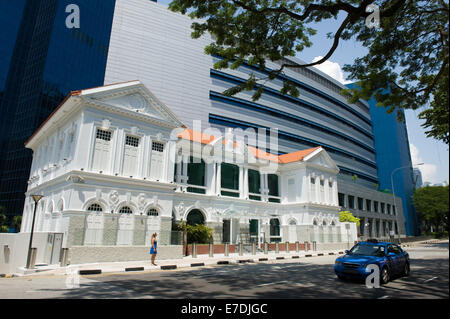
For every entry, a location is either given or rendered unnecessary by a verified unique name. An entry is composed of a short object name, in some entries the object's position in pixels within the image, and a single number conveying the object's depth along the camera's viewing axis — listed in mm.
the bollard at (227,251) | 21428
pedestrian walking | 15469
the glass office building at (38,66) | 49812
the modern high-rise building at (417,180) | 66175
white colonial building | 17625
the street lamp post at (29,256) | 12985
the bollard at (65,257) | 14534
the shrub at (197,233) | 22047
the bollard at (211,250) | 20531
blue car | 9648
